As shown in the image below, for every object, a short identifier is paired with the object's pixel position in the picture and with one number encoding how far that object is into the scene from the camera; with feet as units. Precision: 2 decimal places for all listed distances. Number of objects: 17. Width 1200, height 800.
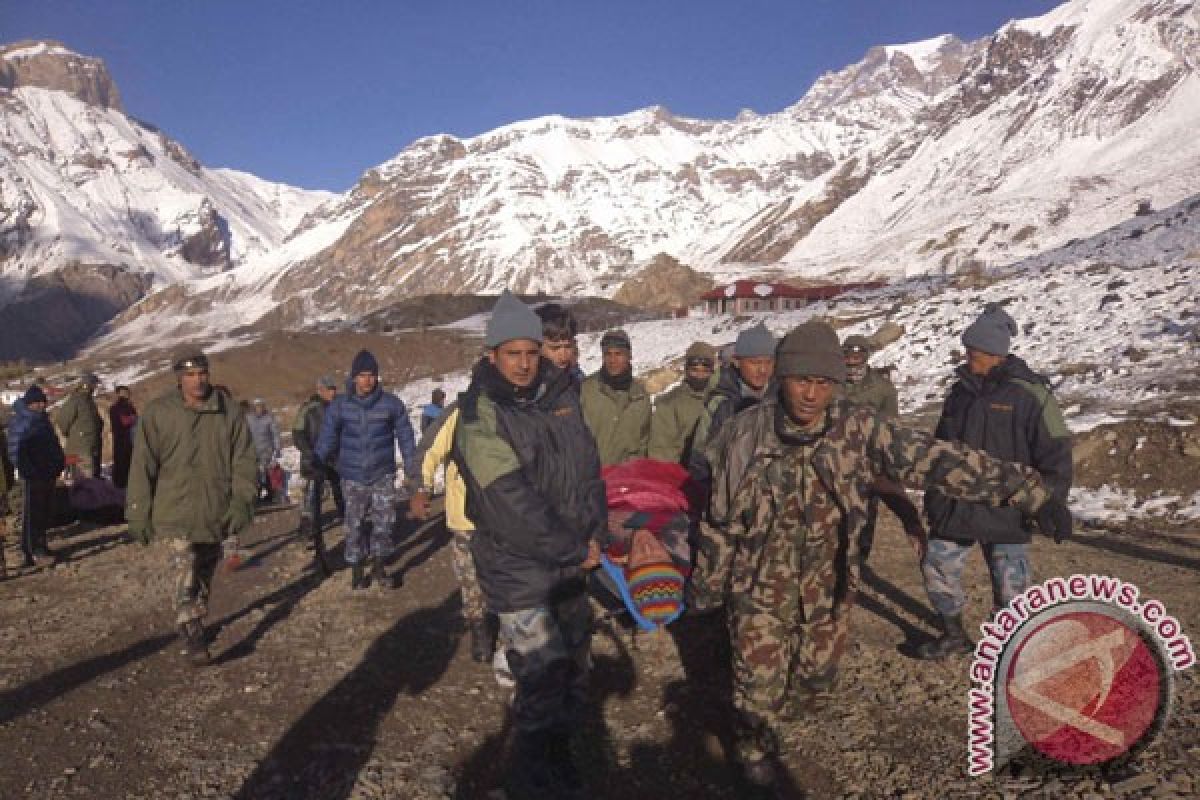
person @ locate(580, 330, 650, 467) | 20.22
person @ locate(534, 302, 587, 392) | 18.06
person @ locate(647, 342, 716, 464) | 20.40
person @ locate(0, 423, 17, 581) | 24.68
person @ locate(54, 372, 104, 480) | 33.76
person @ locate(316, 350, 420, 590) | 22.67
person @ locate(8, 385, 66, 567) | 28.48
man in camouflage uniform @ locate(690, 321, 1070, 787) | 10.97
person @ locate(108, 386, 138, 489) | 35.91
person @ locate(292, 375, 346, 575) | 26.71
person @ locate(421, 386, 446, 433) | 39.66
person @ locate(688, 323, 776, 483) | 17.78
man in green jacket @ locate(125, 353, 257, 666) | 17.52
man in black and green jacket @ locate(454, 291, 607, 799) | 11.37
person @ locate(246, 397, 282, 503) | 38.19
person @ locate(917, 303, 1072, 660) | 14.06
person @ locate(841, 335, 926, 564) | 22.70
